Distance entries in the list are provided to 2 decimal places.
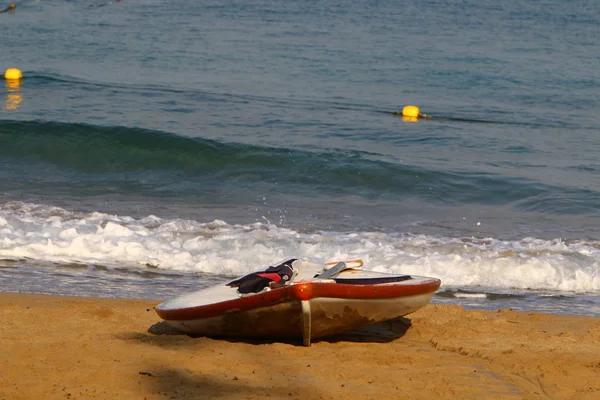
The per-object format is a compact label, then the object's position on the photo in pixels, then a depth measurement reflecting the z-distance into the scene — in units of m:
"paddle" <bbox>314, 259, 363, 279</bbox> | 11.36
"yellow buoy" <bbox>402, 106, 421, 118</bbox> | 34.84
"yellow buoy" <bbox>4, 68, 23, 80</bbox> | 40.44
